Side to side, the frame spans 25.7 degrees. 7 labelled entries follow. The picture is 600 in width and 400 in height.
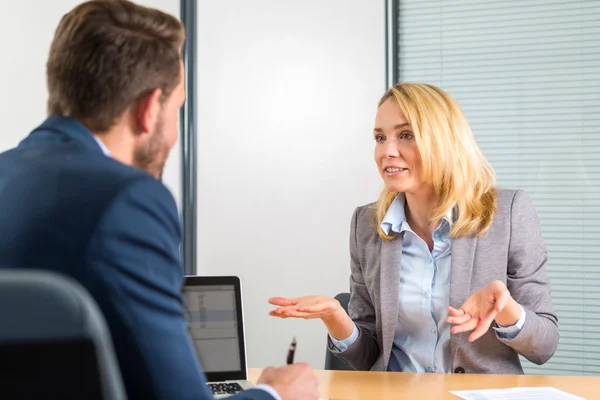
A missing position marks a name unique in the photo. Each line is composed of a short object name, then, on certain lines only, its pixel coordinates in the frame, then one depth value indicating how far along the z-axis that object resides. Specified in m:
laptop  2.42
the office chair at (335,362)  2.81
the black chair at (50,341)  1.25
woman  2.61
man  1.60
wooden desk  2.36
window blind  3.44
